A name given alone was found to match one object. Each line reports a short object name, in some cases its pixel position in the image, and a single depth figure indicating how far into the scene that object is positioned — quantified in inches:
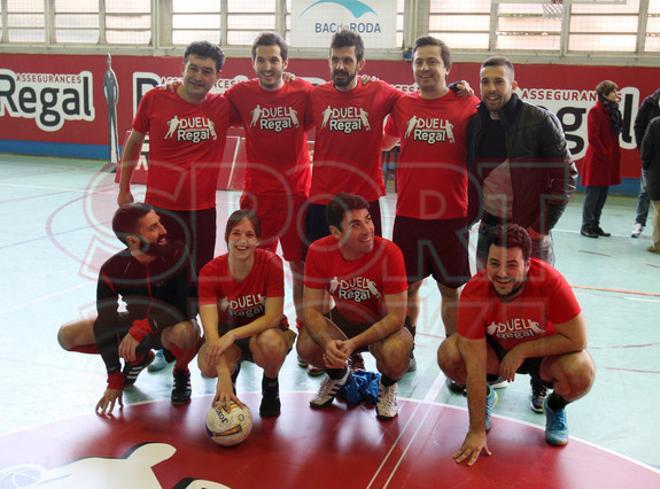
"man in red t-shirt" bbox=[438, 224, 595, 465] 140.4
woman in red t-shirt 156.9
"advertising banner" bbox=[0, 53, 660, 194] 521.7
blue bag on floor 168.9
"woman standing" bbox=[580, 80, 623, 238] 366.0
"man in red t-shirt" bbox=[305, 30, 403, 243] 181.3
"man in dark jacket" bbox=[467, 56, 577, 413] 161.5
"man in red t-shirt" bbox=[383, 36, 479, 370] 173.5
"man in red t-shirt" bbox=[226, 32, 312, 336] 189.3
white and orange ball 144.4
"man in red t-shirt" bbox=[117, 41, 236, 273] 186.2
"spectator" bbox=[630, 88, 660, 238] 354.3
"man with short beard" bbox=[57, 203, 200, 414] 162.2
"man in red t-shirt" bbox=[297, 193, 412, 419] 156.9
